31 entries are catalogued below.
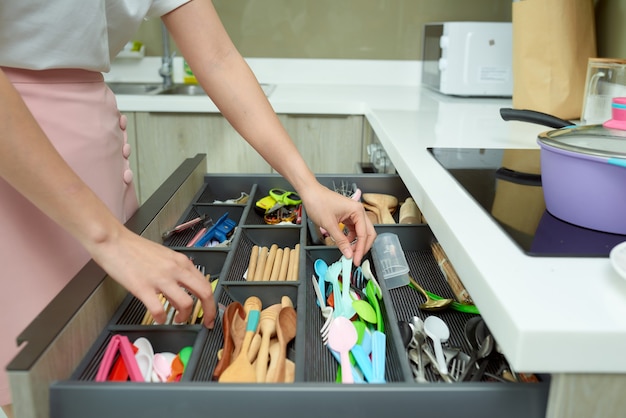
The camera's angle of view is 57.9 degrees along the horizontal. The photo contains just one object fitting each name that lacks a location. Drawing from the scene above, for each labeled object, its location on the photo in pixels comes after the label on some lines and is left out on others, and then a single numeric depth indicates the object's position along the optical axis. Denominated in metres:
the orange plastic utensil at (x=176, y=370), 0.64
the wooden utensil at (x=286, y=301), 0.76
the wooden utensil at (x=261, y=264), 0.88
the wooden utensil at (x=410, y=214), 1.09
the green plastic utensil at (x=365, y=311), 0.76
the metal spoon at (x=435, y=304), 0.80
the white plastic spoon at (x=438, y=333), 0.68
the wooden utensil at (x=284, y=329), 0.64
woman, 0.58
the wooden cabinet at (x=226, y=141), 2.04
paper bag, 1.44
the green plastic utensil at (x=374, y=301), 0.74
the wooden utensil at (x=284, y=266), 0.87
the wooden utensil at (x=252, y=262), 0.89
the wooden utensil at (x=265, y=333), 0.63
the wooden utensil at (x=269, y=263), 0.88
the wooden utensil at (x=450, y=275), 0.83
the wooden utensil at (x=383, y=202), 1.13
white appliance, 2.05
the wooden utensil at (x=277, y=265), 0.88
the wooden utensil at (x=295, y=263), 0.87
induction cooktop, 0.62
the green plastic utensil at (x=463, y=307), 0.81
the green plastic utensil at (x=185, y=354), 0.66
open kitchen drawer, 0.51
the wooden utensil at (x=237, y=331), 0.67
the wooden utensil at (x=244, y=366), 0.60
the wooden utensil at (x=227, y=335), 0.62
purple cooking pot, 0.64
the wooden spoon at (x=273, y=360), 0.61
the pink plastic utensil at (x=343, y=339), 0.66
